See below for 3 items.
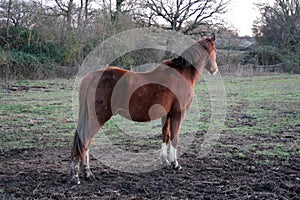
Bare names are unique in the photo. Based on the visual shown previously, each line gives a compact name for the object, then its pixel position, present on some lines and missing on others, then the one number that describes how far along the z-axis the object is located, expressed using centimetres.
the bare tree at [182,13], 2763
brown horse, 428
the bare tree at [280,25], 3231
